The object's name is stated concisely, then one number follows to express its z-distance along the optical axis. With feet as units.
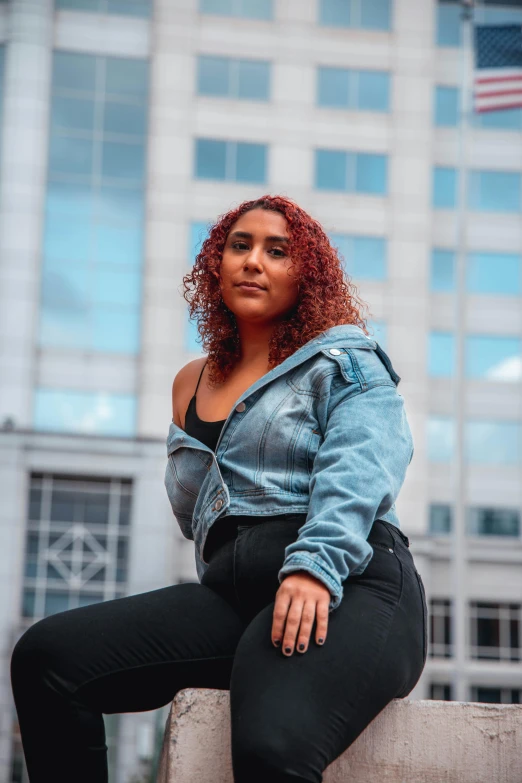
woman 7.52
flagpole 72.90
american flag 60.18
